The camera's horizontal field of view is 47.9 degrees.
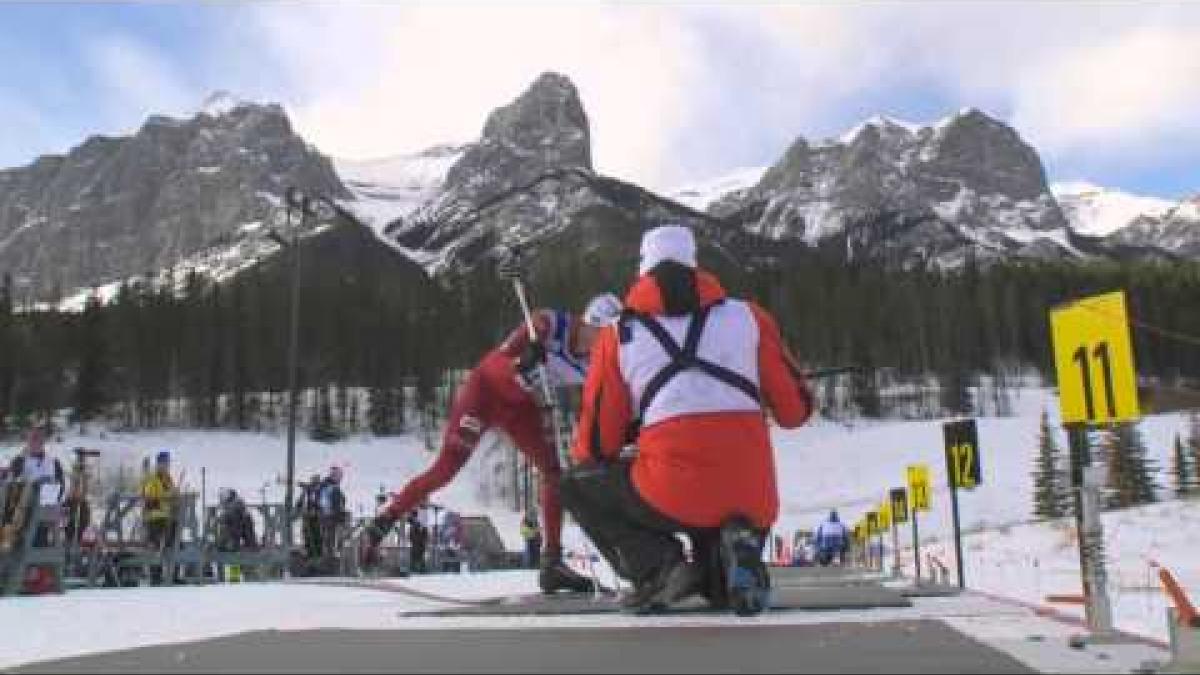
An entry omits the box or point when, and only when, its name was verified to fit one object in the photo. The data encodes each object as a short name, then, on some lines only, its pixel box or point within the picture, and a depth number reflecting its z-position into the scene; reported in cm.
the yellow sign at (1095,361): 481
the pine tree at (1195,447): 7464
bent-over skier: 775
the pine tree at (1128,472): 7294
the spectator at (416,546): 2155
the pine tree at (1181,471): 7606
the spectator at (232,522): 1889
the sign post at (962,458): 1288
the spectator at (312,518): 1894
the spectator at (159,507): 1505
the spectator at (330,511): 1855
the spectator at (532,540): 2383
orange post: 301
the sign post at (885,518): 2541
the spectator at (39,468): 1215
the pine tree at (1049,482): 6731
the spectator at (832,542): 2819
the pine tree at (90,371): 9431
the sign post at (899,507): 2022
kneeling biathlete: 498
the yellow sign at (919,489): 1755
